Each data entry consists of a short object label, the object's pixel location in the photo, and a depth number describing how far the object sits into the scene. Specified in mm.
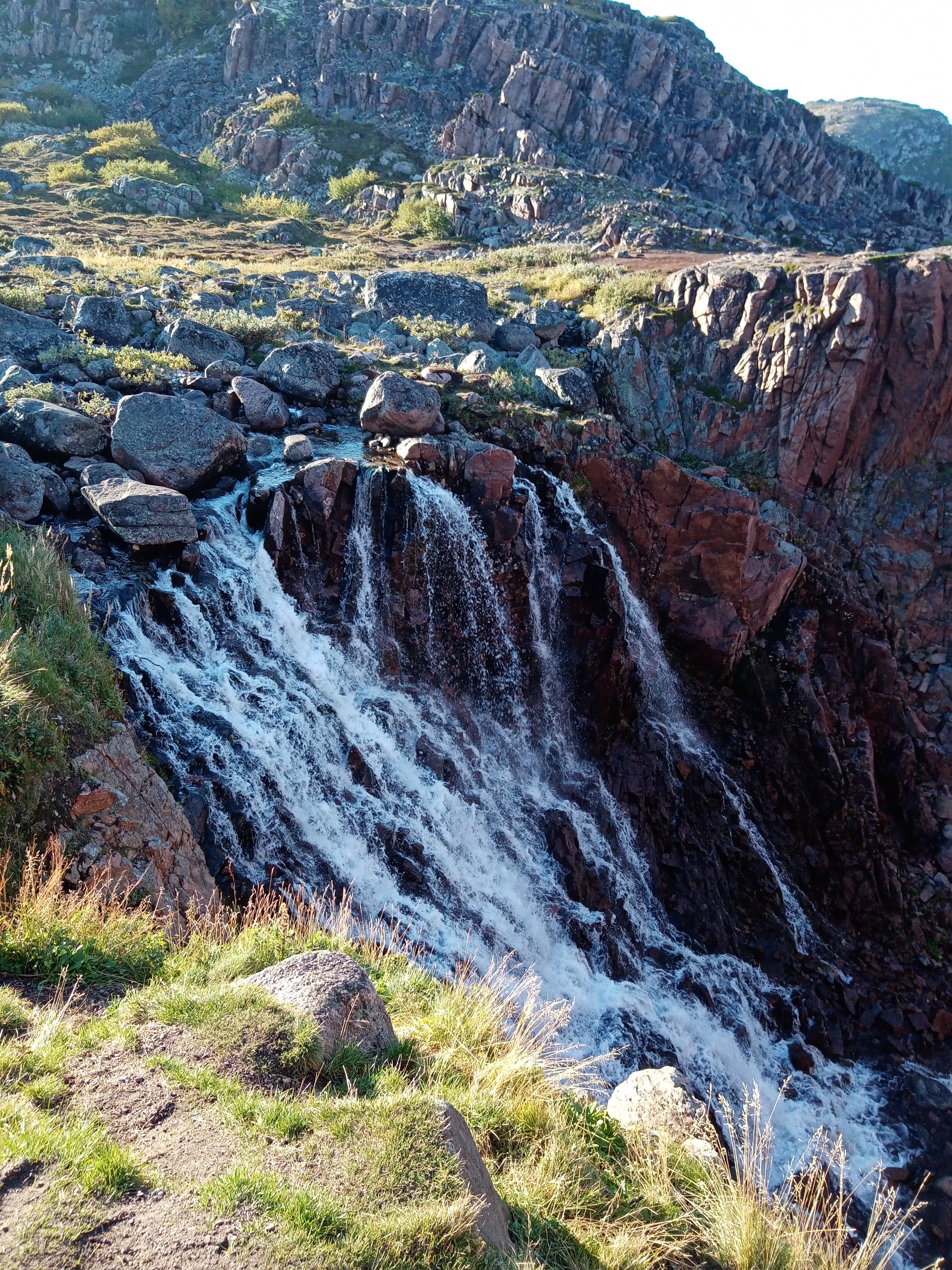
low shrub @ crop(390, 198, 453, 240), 30016
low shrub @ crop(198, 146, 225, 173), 35719
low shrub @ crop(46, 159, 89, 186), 30250
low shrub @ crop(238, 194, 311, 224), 31797
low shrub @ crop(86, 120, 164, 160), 33438
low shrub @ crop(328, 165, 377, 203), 33531
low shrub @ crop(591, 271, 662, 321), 18547
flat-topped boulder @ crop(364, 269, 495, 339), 18312
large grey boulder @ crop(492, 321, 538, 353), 17359
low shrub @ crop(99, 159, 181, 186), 31000
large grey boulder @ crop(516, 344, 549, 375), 15680
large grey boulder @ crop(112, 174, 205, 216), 29188
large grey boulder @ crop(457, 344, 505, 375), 14797
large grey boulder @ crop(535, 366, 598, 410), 14883
